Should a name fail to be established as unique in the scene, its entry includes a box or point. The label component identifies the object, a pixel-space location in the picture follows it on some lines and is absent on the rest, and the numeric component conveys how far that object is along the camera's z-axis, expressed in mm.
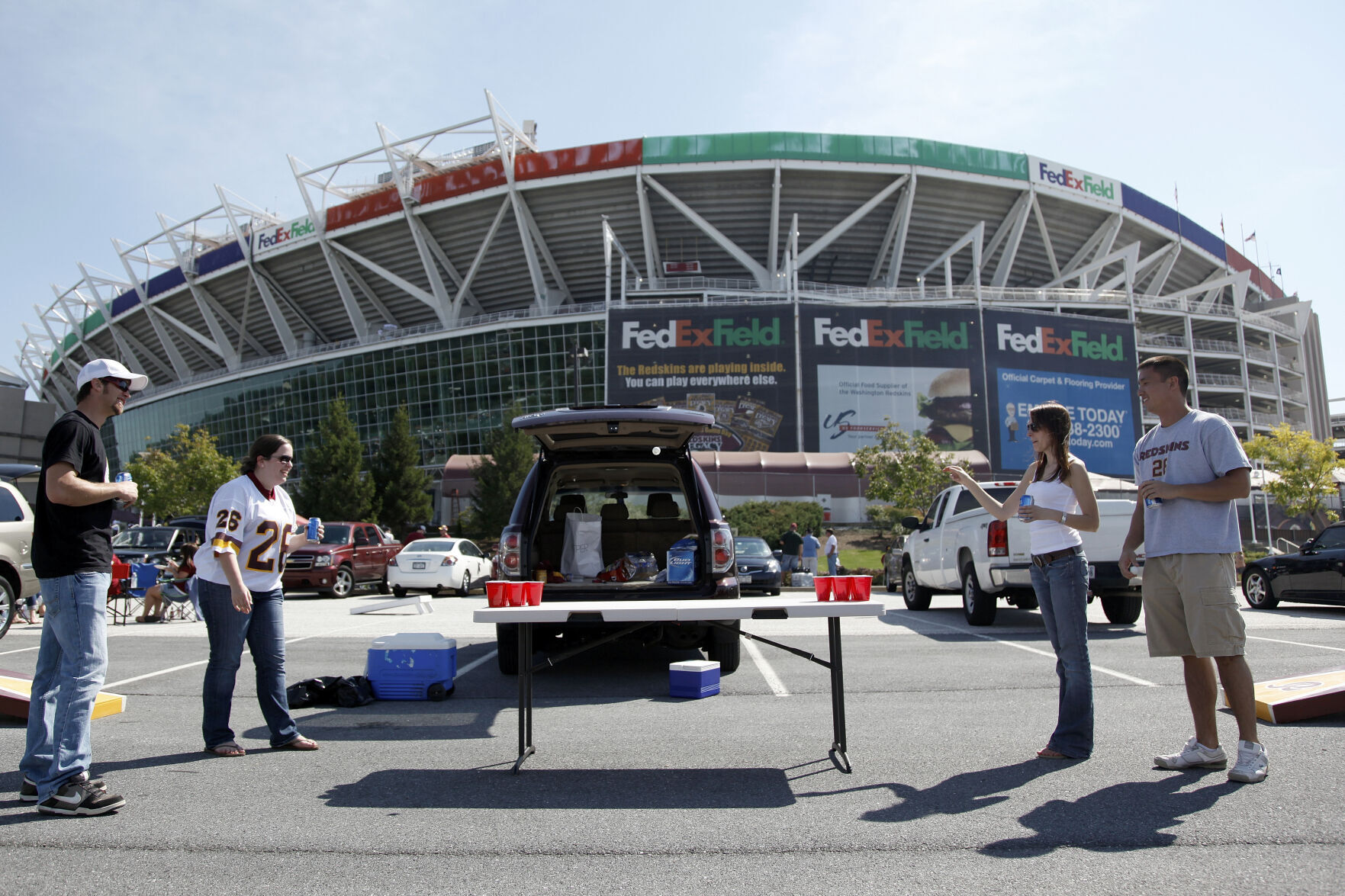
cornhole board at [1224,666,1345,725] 4836
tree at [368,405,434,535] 40094
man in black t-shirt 3441
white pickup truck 9758
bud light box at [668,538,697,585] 6062
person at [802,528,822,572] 23609
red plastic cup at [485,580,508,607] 4176
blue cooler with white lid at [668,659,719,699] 6164
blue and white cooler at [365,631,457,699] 6258
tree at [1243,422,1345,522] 39375
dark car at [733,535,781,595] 17302
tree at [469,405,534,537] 37594
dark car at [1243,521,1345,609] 12008
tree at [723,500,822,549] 33875
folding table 3939
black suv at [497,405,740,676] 6082
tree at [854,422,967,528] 31141
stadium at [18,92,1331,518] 48406
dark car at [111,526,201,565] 17625
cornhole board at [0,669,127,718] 5156
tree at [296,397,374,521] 38031
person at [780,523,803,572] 22422
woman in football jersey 4445
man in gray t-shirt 3795
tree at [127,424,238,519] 39875
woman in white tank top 4227
